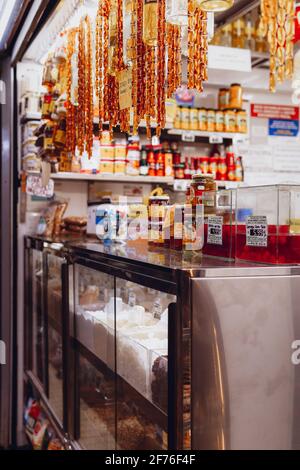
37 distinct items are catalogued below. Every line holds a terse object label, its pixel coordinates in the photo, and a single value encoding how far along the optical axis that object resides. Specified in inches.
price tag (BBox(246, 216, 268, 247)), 60.7
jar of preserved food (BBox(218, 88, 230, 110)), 180.1
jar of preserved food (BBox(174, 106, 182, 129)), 165.9
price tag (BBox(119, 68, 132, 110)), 79.9
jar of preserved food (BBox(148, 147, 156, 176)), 163.5
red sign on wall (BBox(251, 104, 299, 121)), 197.2
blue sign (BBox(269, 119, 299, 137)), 199.2
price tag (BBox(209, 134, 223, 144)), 170.4
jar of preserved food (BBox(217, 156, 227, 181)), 173.0
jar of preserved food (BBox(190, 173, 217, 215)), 73.7
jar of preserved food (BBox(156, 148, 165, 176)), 164.1
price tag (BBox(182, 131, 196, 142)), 166.1
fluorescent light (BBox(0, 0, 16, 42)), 117.7
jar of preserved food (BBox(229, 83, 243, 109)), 177.9
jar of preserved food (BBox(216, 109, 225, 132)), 171.6
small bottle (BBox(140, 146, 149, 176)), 160.6
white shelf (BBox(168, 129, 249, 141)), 166.2
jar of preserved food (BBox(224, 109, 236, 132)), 171.9
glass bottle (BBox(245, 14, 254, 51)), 195.2
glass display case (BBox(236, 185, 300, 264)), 59.4
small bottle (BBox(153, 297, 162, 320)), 70.5
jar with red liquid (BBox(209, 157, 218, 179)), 173.2
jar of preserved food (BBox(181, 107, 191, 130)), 167.5
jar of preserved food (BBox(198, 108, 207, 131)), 169.3
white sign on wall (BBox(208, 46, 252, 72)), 163.5
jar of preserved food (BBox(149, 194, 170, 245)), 85.4
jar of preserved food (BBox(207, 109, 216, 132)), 170.2
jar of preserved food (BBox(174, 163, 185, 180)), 169.2
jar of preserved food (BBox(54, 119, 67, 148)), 127.6
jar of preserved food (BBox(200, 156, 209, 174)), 171.6
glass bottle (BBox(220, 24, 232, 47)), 194.1
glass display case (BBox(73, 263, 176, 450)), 67.9
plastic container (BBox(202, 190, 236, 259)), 67.7
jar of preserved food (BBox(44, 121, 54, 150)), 129.3
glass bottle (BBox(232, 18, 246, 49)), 195.6
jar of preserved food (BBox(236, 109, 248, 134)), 172.6
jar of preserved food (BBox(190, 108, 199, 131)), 168.6
